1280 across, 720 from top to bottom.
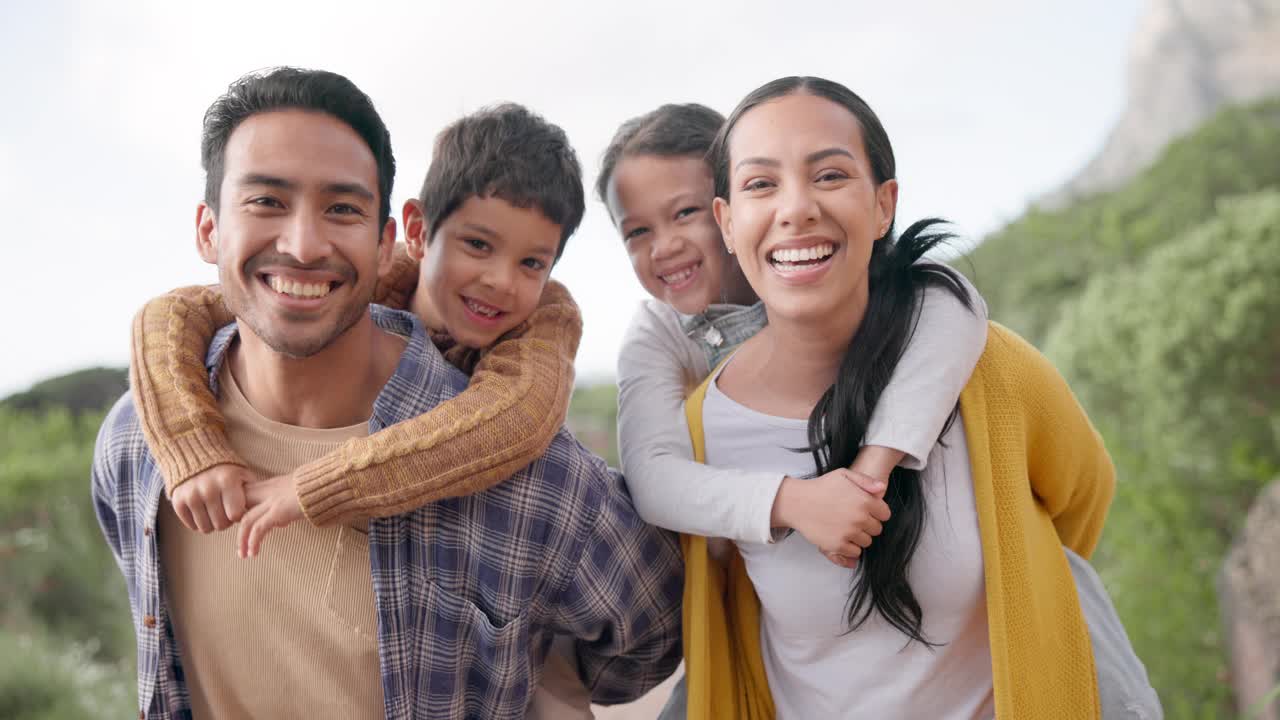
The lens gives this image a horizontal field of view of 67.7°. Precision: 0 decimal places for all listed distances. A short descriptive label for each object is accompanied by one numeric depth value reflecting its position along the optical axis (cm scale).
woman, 143
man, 143
